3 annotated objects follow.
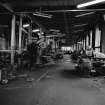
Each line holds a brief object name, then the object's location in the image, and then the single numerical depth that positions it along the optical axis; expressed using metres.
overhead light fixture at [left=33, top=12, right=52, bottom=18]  9.10
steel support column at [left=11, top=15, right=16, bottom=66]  9.02
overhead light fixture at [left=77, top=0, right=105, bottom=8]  6.44
